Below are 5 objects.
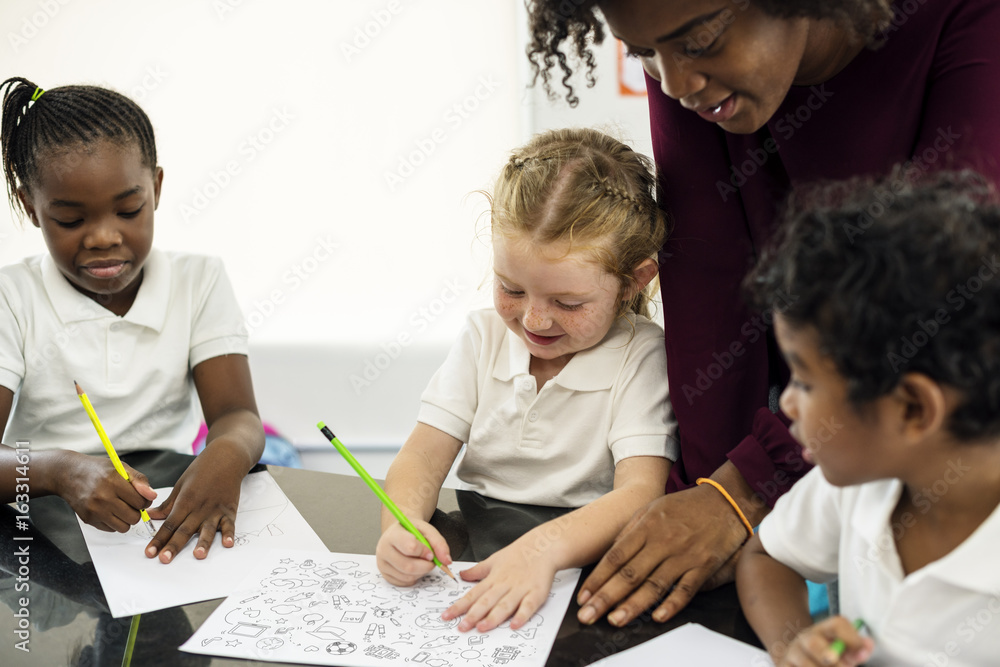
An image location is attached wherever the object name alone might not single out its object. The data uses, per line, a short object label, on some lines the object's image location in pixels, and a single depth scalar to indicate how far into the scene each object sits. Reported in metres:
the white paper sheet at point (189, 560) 0.94
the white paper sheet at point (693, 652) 0.79
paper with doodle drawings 0.82
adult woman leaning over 0.85
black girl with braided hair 1.31
